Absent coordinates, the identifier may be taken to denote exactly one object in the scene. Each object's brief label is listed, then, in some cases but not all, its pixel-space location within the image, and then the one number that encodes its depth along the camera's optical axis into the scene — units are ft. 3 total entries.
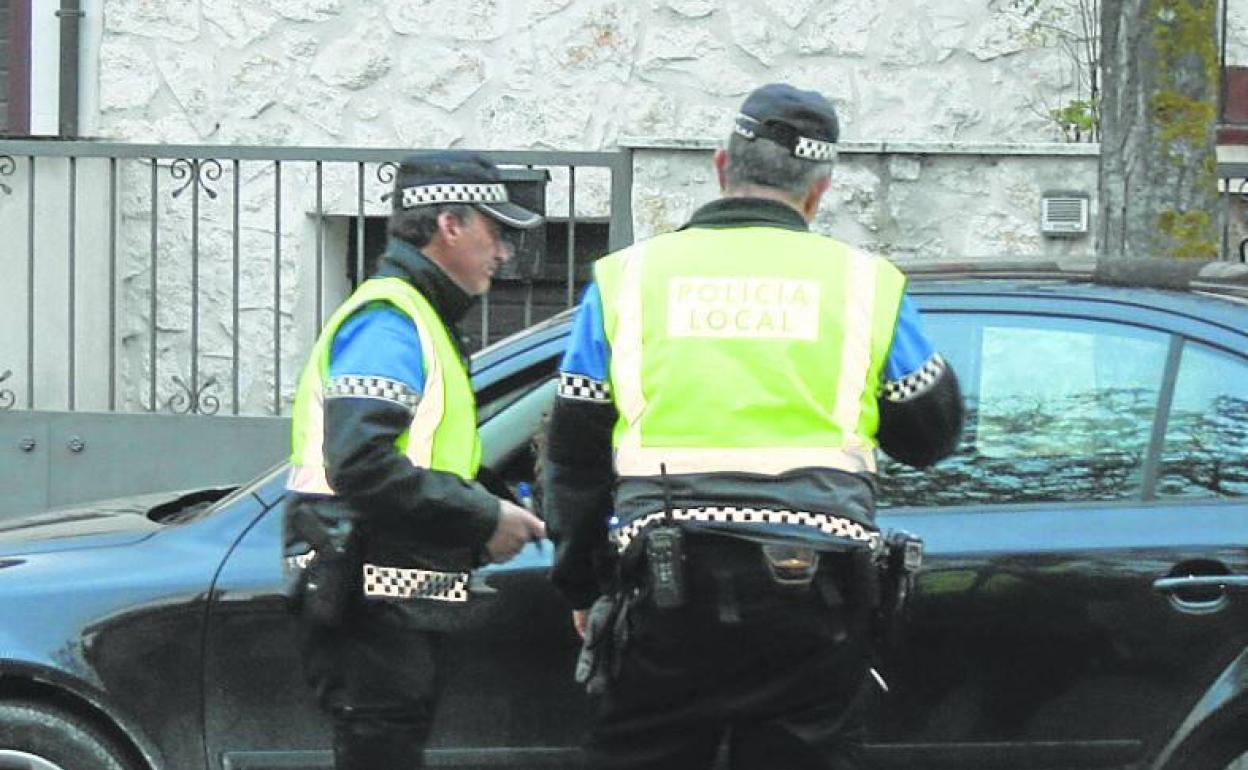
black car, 30.28
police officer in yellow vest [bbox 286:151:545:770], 27.12
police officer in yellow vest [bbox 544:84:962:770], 24.68
